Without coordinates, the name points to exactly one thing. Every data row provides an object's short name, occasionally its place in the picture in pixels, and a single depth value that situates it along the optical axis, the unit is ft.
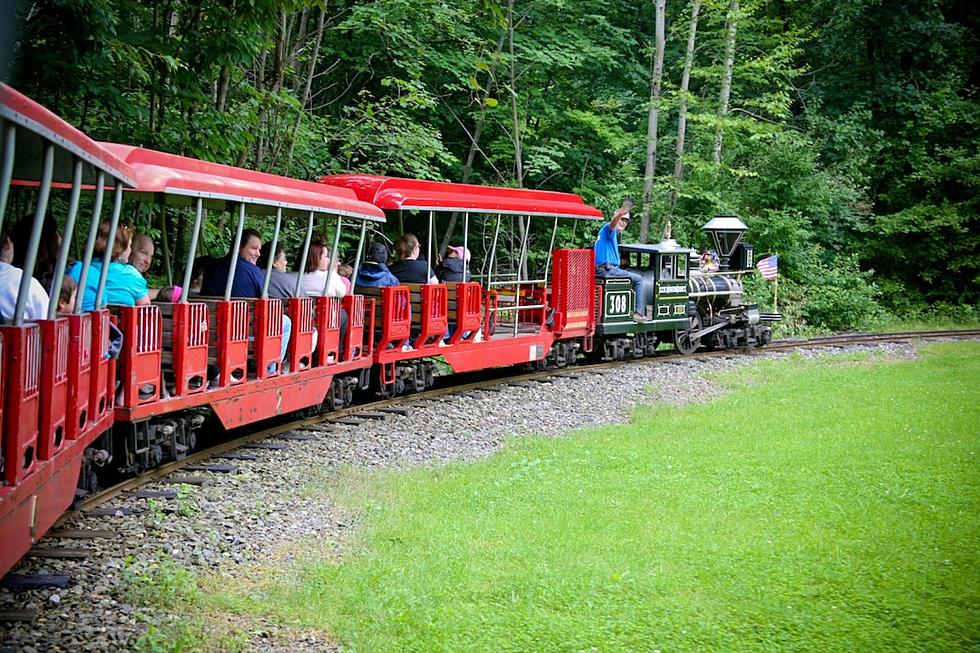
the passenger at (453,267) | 48.11
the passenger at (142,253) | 28.40
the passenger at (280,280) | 35.45
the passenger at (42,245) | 22.41
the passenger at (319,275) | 38.22
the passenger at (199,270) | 34.12
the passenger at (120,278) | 26.22
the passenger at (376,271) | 43.09
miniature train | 18.08
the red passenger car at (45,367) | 16.49
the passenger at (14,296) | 19.45
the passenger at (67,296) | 22.74
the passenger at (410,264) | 45.21
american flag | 78.23
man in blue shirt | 60.18
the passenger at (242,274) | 33.06
